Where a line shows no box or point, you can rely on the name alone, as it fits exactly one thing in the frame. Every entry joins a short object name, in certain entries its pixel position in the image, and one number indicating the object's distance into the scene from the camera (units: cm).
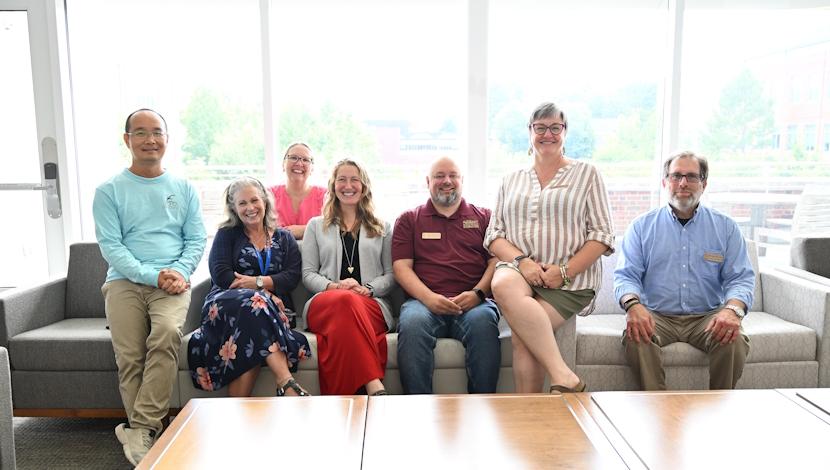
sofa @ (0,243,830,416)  294
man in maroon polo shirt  287
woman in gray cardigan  288
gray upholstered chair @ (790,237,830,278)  352
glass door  425
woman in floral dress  282
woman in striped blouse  288
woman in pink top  377
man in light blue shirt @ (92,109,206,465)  279
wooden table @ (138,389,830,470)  164
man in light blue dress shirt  289
